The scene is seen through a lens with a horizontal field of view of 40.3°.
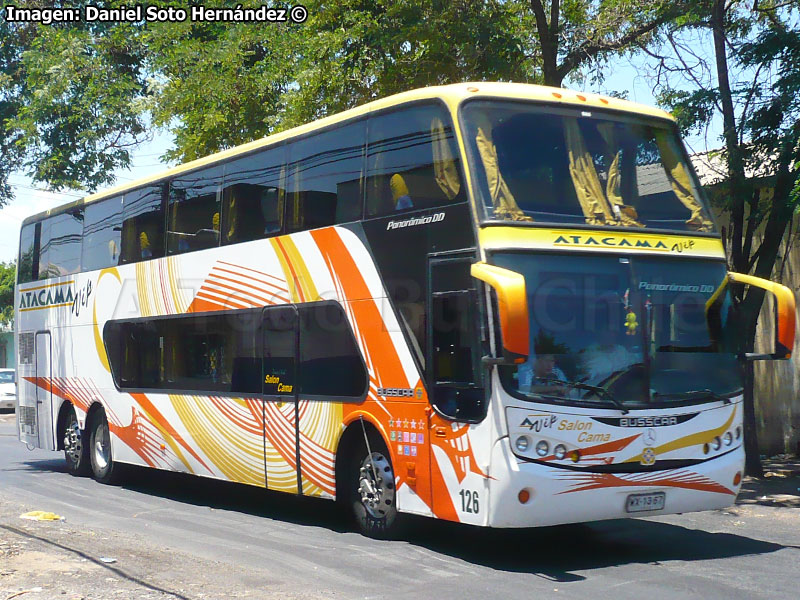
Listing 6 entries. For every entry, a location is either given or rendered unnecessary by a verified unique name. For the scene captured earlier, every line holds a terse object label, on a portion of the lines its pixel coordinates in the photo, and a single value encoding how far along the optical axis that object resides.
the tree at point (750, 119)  14.80
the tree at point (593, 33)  16.30
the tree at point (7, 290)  59.84
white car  35.69
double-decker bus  9.12
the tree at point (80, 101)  23.41
